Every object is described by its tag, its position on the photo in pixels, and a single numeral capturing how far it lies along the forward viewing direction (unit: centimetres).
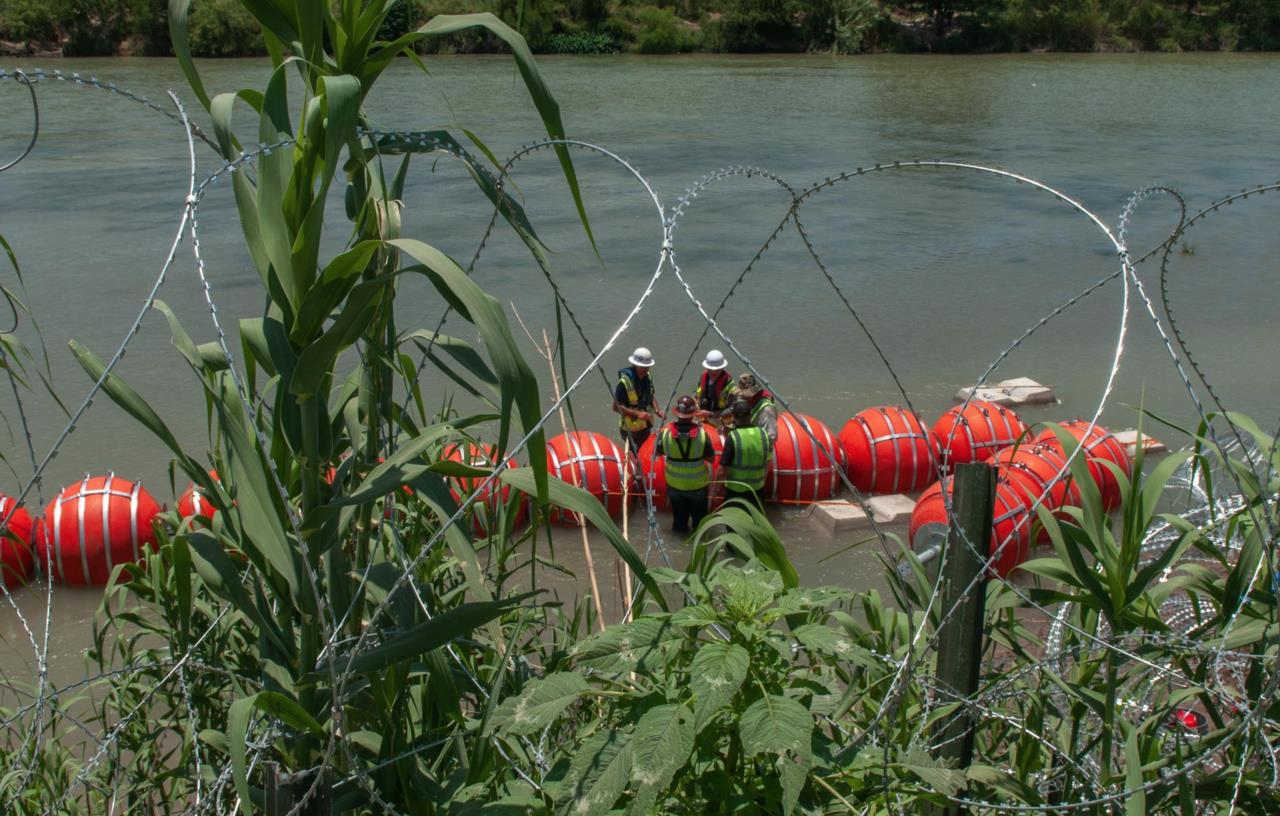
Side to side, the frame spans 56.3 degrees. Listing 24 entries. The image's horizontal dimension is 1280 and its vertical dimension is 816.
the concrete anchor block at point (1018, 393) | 1049
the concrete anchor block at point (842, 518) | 815
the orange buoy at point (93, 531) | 720
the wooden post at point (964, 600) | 244
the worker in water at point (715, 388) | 868
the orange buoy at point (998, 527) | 687
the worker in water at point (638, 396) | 845
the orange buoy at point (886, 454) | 860
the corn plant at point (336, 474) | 204
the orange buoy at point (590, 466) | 784
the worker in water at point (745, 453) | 777
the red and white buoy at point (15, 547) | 723
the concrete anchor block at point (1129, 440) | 906
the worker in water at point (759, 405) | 799
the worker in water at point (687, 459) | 763
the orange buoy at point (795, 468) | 843
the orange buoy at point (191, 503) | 656
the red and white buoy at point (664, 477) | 805
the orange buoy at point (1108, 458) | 773
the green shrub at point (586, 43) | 4766
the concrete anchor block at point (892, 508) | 826
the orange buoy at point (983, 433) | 838
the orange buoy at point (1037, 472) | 721
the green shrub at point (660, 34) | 4938
